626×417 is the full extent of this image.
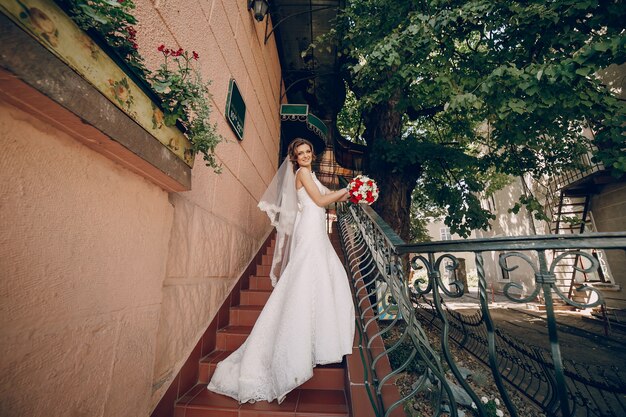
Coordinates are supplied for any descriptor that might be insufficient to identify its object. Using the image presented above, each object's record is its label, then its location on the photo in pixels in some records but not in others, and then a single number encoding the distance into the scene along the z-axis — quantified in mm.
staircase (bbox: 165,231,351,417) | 1848
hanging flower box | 672
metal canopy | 5355
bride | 1934
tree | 3020
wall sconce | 3585
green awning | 5880
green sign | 2900
